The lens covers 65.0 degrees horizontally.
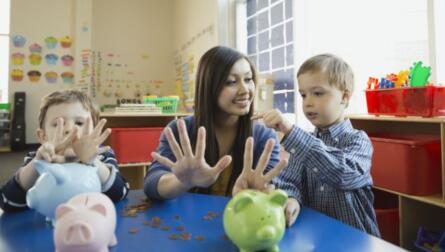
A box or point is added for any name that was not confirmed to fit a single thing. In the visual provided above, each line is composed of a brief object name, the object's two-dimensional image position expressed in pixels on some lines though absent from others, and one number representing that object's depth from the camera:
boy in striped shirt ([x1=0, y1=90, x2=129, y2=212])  0.70
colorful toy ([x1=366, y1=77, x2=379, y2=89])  1.72
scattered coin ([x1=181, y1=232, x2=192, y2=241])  0.60
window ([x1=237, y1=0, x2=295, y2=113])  2.63
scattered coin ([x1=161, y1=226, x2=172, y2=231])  0.65
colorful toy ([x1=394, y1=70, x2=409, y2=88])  1.56
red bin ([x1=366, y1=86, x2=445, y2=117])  1.41
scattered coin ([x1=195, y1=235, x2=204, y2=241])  0.59
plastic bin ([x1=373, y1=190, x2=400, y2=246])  1.61
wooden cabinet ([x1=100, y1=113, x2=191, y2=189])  2.66
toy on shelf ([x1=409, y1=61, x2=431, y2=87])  1.44
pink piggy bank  0.45
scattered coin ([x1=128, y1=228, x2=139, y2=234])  0.63
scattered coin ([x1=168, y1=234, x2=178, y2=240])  0.60
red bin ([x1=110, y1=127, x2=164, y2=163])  2.49
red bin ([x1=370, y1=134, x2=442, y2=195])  1.50
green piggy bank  0.49
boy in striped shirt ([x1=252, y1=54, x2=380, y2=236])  0.90
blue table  0.56
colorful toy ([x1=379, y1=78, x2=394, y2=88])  1.62
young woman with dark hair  1.13
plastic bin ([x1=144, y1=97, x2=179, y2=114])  2.94
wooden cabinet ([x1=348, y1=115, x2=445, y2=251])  1.54
